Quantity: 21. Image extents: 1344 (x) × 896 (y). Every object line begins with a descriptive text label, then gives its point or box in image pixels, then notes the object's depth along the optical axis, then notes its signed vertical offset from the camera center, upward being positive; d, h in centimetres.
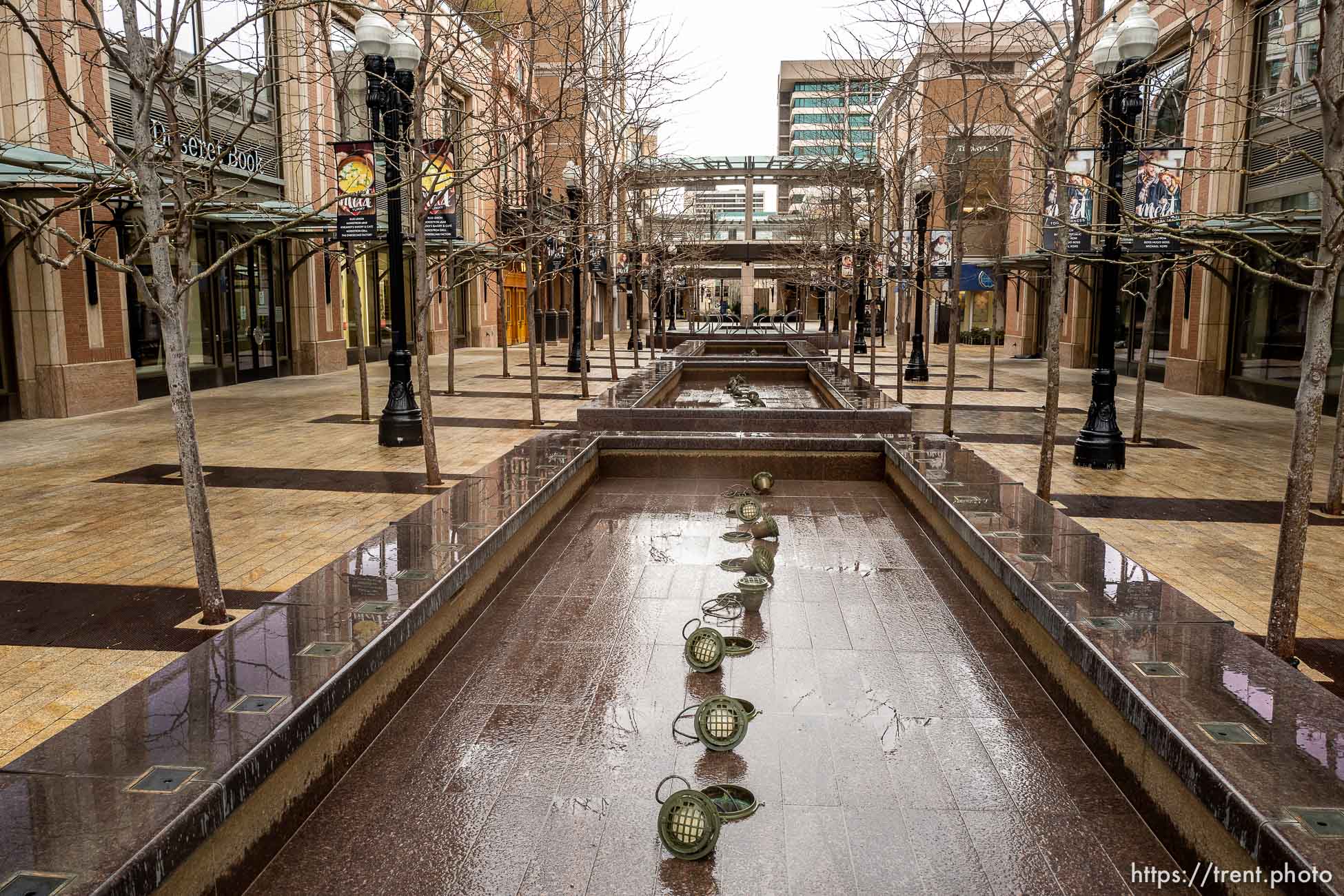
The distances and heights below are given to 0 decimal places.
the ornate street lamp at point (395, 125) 1160 +259
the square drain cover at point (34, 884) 267 -159
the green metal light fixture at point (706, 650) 517 -178
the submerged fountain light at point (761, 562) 680 -172
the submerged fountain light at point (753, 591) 620 -174
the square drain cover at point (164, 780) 320 -156
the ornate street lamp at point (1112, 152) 1088 +196
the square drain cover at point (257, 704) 381 -155
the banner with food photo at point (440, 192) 1071 +170
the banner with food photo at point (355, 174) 1332 +198
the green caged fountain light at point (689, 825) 349 -183
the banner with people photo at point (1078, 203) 1217 +165
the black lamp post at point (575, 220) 2205 +223
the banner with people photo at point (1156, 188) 1134 +159
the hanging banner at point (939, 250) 2238 +163
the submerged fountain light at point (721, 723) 426 -179
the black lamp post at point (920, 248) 2069 +165
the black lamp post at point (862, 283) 2625 +120
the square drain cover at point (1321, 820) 302 -158
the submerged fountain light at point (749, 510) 838 -166
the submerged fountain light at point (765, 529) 809 -176
